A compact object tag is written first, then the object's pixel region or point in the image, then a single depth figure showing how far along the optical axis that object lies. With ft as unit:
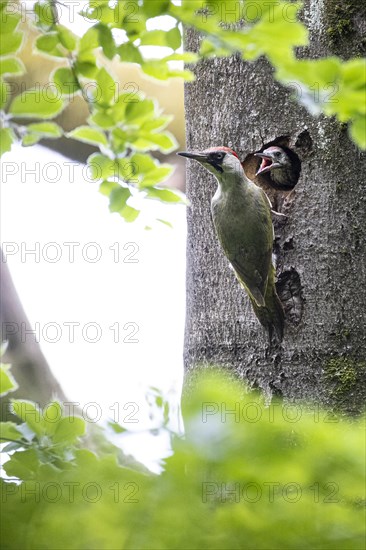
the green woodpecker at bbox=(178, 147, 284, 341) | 46.11
